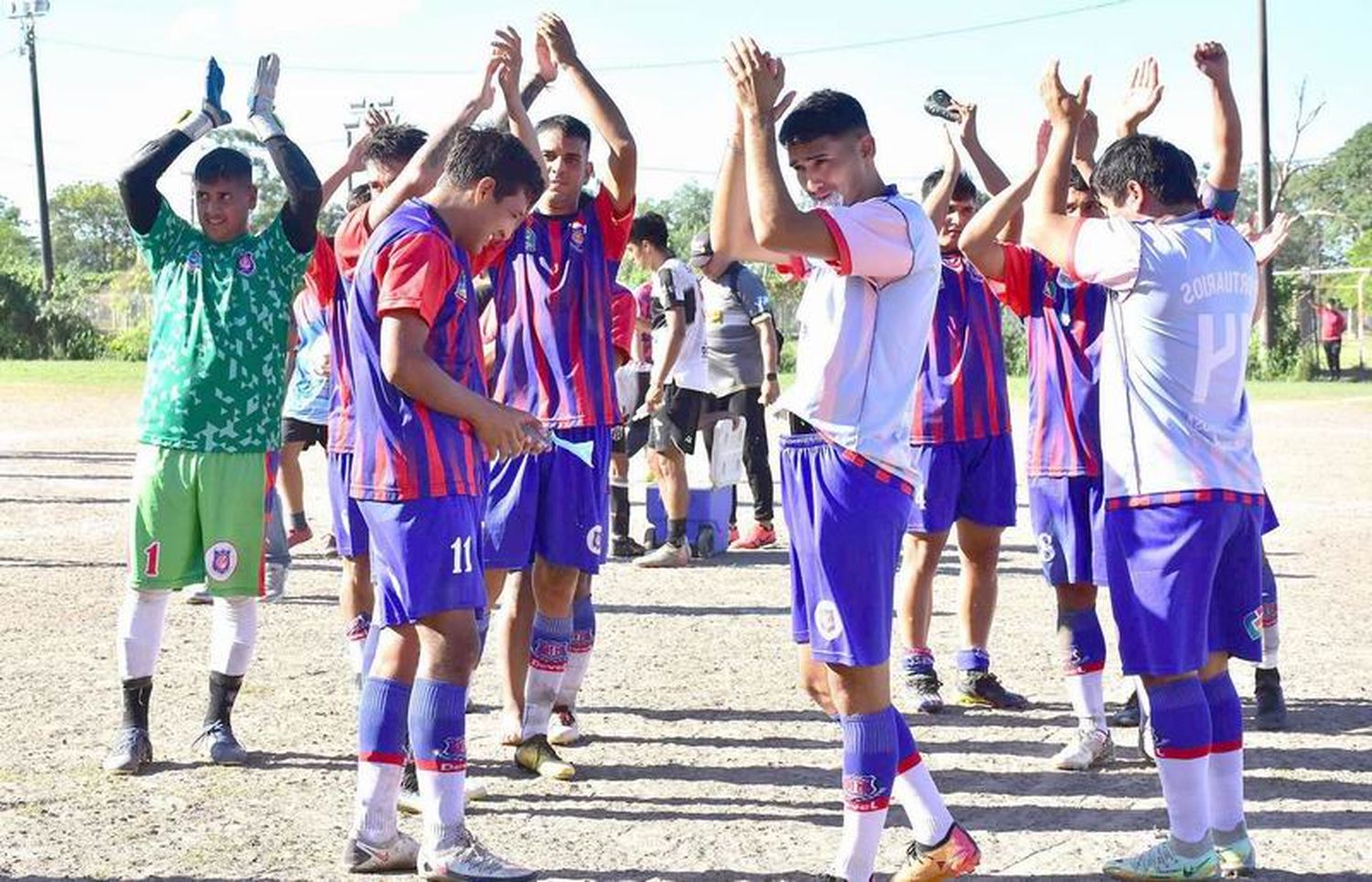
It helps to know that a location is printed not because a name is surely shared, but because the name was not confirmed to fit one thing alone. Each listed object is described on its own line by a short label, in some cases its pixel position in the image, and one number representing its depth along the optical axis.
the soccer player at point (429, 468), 4.71
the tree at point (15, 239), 95.23
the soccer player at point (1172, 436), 4.84
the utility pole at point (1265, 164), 34.28
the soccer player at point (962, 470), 7.08
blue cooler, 11.91
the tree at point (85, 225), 117.12
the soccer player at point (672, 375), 11.20
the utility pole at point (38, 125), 49.84
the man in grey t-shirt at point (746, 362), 12.30
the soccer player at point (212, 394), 6.13
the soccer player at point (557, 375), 6.14
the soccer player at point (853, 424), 4.54
